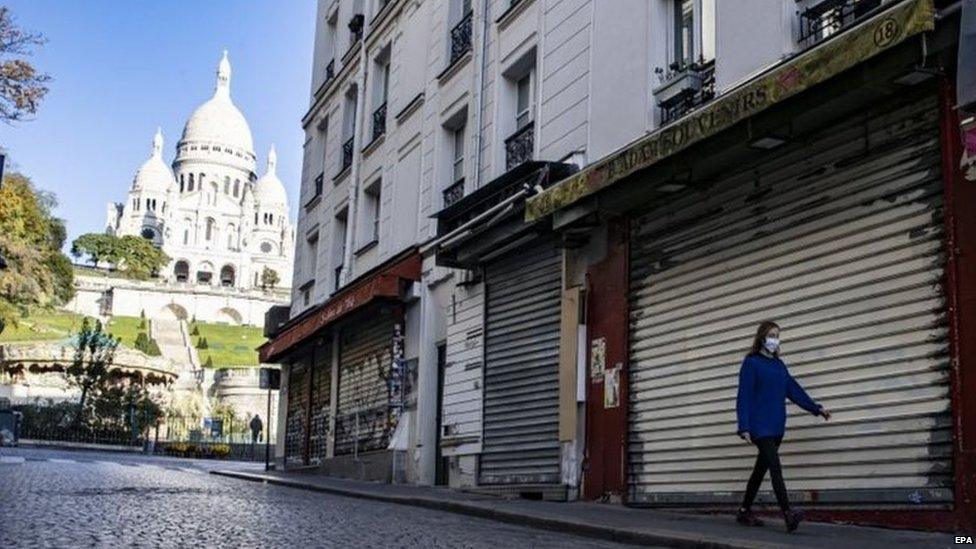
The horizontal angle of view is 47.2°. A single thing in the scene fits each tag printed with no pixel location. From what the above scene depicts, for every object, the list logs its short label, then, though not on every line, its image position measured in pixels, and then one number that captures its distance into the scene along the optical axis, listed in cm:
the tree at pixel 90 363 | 4262
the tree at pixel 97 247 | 13238
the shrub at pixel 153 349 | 8900
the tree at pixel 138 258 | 13438
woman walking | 838
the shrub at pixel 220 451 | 3879
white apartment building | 1232
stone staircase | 7725
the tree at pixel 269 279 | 14975
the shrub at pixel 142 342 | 9009
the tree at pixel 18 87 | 2017
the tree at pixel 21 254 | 4219
